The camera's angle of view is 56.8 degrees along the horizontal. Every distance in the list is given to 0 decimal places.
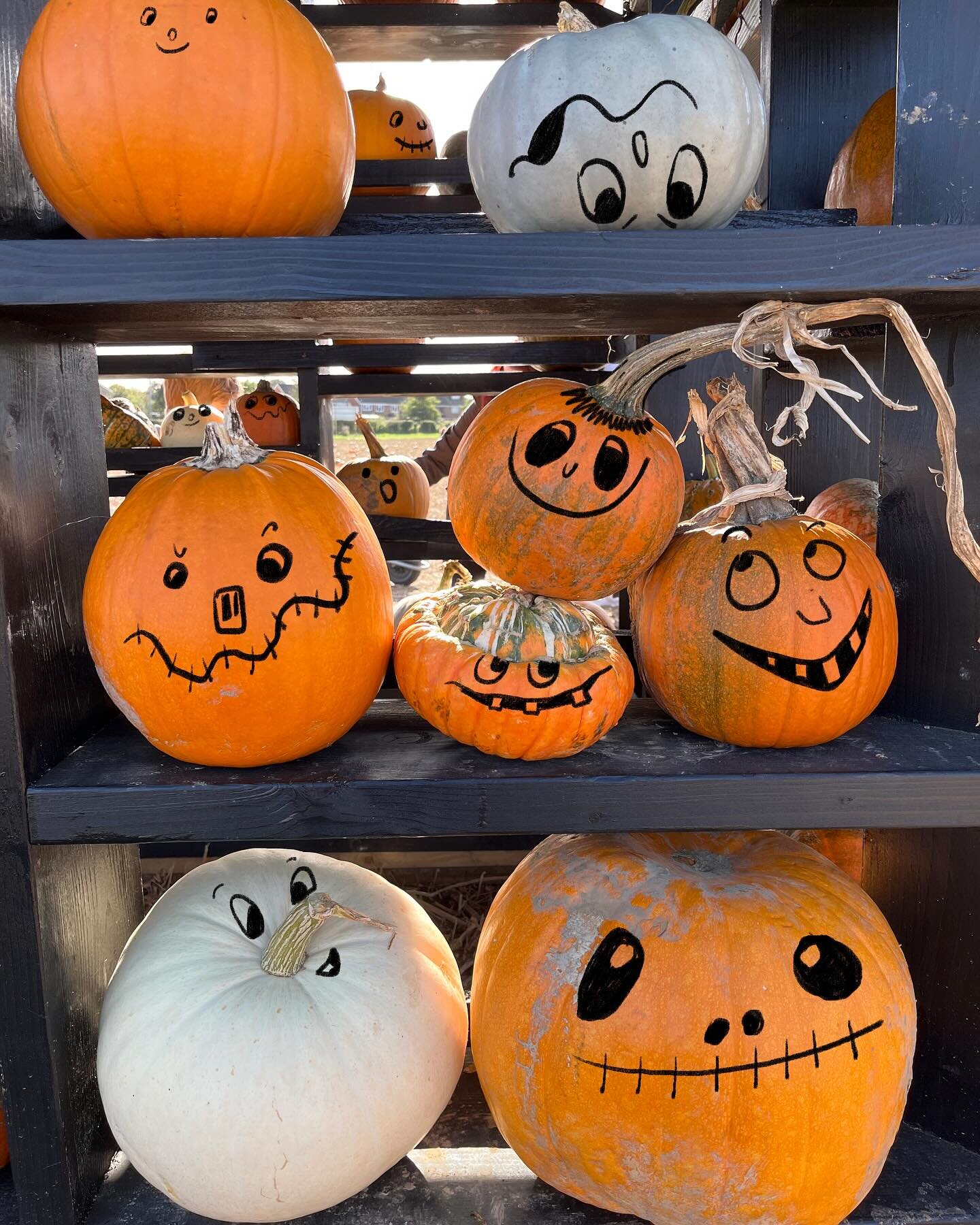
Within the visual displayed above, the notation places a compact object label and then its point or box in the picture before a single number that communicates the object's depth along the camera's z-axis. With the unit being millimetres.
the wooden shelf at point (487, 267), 1049
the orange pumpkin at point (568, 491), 1221
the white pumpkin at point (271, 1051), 1182
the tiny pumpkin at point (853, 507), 1719
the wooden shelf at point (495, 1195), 1295
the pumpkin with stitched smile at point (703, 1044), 1197
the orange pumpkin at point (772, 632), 1229
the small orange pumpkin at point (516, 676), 1185
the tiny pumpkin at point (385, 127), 3838
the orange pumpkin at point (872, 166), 1646
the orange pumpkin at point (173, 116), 1108
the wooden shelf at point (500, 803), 1152
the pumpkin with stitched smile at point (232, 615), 1175
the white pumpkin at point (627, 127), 1116
